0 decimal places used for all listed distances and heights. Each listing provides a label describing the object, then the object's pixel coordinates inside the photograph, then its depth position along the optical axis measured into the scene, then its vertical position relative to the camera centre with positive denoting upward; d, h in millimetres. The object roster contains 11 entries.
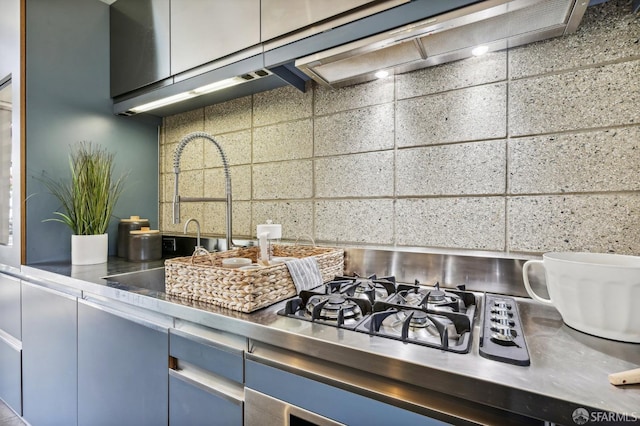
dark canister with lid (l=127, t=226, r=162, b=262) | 1659 -200
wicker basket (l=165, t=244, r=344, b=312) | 817 -208
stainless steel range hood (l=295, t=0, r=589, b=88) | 858 +547
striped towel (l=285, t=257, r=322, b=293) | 954 -201
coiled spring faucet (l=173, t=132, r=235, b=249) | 1166 +58
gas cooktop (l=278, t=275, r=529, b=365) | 615 -253
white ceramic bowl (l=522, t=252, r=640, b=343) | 600 -171
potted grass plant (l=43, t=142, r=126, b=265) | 1567 +18
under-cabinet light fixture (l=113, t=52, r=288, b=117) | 1312 +580
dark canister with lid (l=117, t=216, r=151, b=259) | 1773 -119
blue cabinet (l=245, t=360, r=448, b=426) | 586 -392
